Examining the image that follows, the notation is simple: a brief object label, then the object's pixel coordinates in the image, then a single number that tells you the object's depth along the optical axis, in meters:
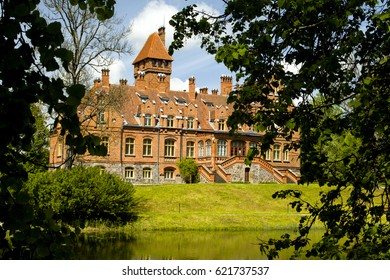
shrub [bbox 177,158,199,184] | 44.66
